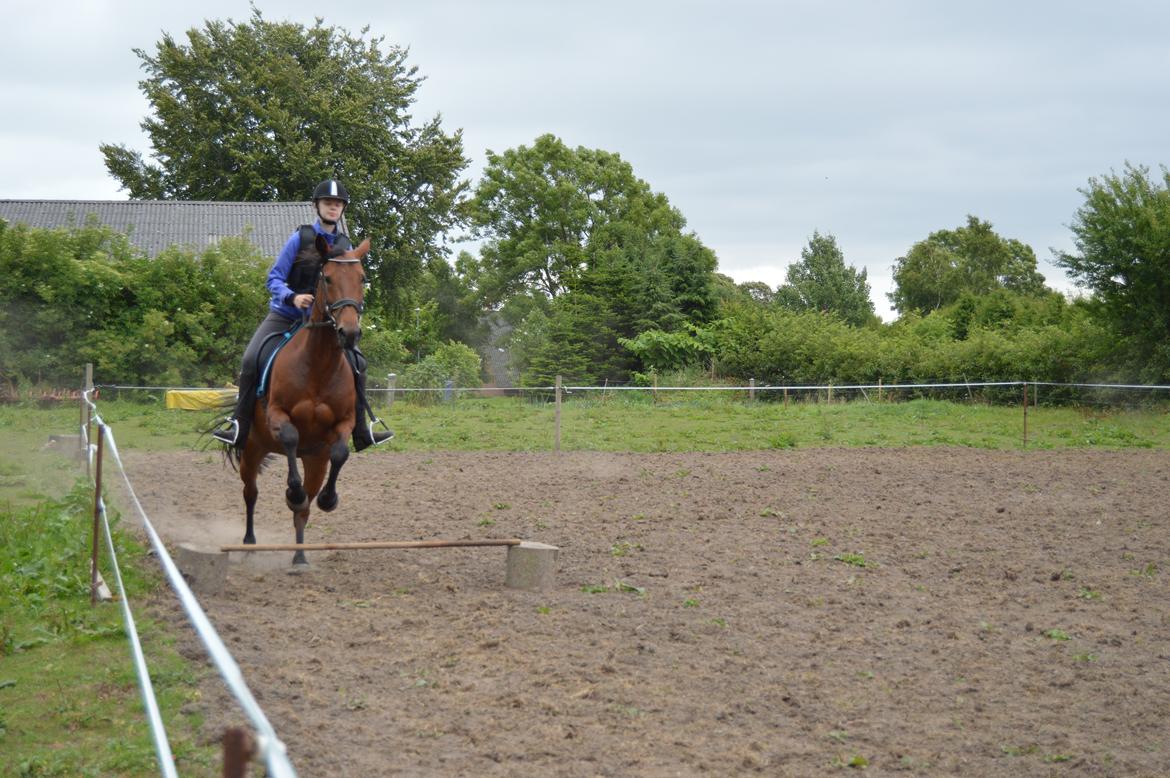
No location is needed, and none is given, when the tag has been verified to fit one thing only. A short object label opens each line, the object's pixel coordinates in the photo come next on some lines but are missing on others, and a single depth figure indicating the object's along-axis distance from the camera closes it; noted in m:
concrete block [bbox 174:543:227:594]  7.29
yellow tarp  23.05
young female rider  8.05
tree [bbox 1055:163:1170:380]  24.45
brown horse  7.59
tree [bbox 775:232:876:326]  52.75
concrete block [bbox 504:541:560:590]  7.83
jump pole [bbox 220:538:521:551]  7.35
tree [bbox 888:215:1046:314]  64.00
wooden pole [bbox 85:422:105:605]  6.89
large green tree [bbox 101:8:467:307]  42.72
